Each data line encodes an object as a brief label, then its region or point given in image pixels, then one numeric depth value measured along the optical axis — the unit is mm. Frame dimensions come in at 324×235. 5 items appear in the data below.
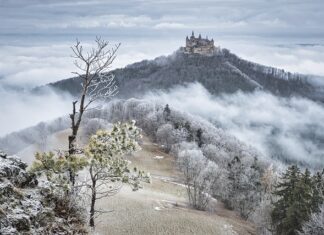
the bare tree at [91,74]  24016
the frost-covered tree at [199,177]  90331
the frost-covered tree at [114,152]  24906
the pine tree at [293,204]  53188
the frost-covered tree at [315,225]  46562
